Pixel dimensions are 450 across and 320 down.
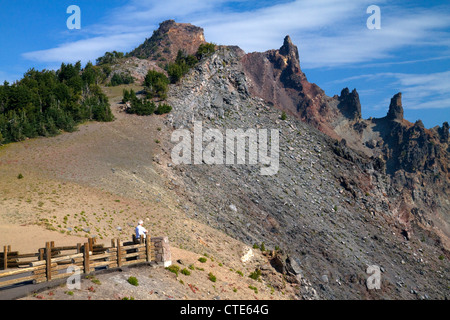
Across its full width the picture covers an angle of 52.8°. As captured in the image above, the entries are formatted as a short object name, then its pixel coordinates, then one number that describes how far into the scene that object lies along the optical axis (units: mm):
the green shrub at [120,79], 97625
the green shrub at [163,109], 70812
